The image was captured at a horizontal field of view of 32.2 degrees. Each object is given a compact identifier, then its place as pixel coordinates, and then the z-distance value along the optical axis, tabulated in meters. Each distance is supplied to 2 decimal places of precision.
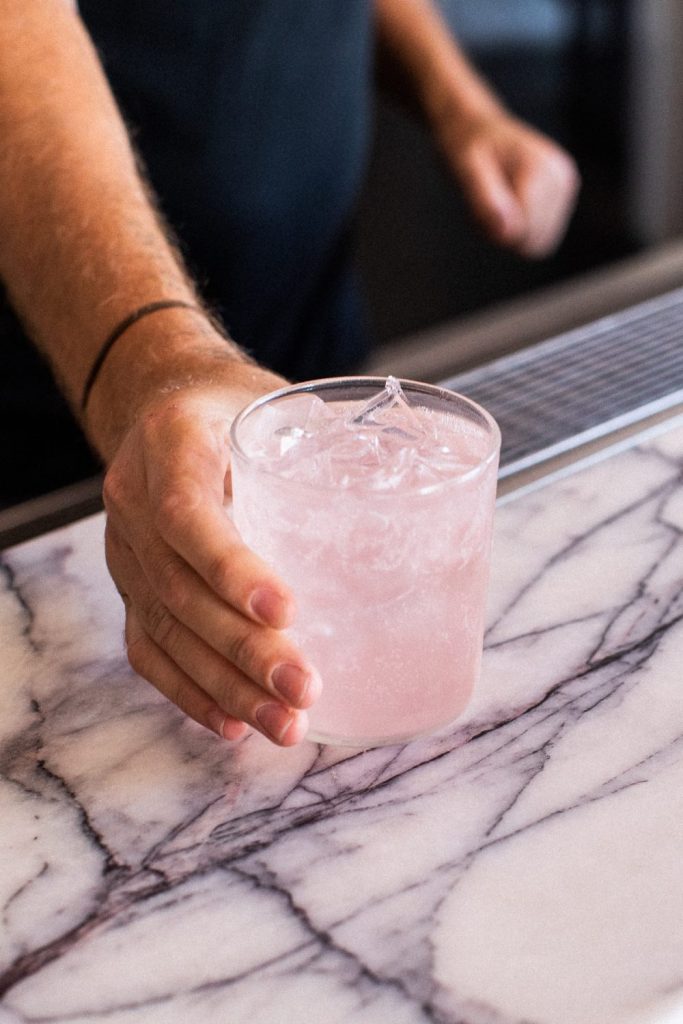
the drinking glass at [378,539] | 0.65
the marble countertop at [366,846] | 0.57
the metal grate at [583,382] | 1.11
